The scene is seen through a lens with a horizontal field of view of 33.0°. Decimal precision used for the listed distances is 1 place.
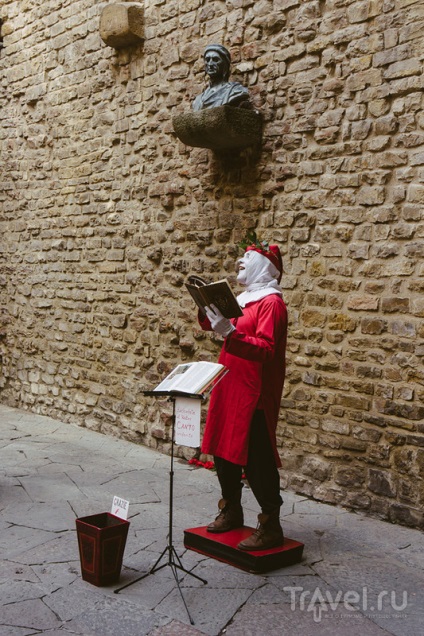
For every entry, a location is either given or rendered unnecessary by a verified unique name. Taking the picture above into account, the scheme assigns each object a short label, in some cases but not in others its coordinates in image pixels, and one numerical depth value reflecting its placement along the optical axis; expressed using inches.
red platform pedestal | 142.8
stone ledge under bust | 207.5
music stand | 131.6
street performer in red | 144.1
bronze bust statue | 214.8
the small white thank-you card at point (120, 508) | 137.6
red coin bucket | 133.9
